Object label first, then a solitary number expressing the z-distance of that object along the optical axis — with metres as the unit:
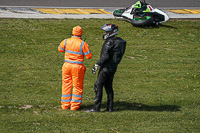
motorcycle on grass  38.50
